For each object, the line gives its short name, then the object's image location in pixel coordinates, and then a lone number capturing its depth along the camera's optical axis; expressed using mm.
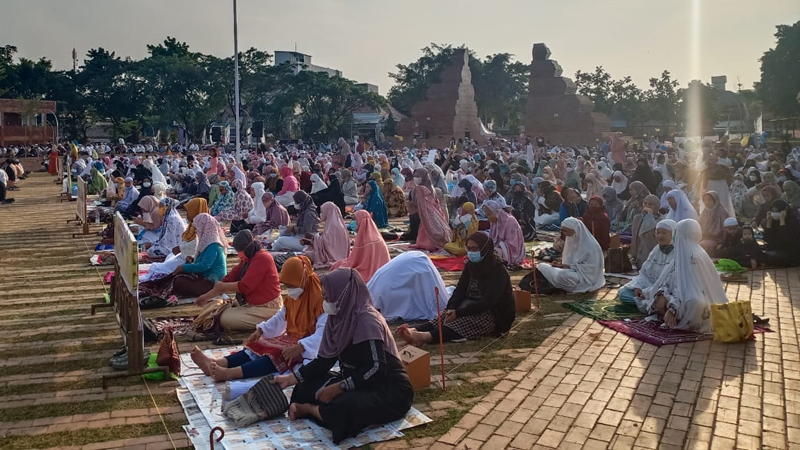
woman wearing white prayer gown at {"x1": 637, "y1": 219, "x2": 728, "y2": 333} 5789
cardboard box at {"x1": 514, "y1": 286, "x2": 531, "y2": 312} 6672
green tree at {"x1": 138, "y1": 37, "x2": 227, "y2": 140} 42312
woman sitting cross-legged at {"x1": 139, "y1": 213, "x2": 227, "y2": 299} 7055
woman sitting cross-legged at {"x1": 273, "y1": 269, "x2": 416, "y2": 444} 3887
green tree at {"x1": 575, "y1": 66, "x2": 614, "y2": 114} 47344
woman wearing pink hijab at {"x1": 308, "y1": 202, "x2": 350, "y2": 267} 9062
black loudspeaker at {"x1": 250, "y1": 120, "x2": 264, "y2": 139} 28625
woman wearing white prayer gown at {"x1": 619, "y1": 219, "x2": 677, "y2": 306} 6414
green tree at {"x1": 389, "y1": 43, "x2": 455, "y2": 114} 56625
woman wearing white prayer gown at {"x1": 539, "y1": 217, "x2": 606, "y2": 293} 7379
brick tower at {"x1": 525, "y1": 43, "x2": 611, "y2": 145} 38969
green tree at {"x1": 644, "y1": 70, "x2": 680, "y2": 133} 47188
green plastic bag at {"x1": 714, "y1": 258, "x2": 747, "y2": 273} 8420
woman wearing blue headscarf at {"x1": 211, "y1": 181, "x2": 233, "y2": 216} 14062
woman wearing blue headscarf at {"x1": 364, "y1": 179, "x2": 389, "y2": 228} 13102
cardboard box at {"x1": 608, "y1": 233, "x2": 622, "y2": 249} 9180
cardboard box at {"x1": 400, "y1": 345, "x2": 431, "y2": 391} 4637
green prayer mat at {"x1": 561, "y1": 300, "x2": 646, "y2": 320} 6496
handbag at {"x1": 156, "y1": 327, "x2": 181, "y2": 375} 4965
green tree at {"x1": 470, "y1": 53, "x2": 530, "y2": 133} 58531
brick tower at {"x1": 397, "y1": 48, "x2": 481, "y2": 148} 41844
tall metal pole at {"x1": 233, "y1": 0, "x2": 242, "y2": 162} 23203
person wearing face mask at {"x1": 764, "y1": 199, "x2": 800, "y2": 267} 8695
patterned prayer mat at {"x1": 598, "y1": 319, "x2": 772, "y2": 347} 5660
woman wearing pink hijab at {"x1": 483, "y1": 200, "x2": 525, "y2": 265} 9078
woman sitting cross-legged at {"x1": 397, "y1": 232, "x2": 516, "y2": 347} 5695
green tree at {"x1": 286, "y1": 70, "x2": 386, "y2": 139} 43156
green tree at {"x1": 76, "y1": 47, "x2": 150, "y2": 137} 44125
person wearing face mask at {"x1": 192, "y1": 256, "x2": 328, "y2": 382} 4734
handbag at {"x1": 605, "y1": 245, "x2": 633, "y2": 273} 8484
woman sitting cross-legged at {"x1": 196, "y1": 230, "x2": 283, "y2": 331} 5848
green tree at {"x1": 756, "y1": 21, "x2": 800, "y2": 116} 38906
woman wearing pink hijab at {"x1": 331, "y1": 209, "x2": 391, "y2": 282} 7652
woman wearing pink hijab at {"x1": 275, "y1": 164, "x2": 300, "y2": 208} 14766
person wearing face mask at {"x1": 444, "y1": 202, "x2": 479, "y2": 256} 9656
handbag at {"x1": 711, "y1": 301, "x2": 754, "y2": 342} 5539
